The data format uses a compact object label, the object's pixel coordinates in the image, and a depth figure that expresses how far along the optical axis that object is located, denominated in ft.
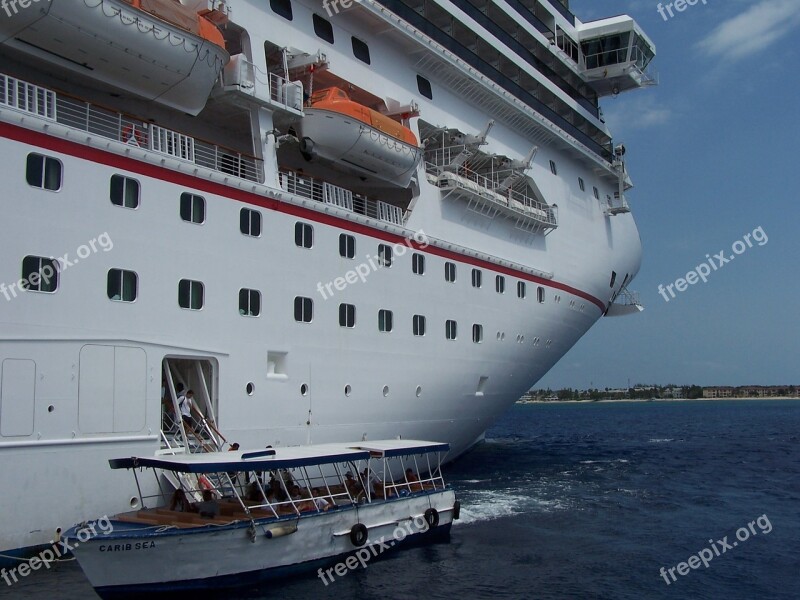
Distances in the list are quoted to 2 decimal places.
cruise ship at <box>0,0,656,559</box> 36.83
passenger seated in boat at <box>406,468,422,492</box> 50.15
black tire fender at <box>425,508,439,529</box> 48.70
